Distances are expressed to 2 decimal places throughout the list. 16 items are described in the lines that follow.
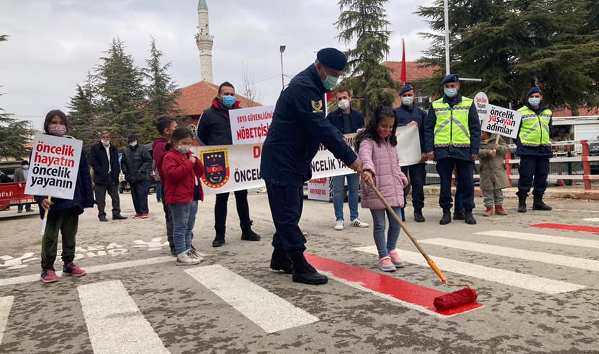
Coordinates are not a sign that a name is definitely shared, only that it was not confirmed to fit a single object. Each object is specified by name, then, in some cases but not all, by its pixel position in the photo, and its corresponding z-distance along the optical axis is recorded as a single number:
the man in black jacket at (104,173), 11.43
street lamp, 41.68
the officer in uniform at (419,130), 8.08
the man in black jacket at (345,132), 7.76
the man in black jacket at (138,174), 11.75
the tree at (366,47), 42.50
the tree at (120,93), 49.53
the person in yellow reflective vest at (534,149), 8.48
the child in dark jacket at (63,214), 5.12
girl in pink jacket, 4.77
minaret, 85.94
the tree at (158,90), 53.59
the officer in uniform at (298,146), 4.27
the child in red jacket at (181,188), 5.55
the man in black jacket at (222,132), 6.91
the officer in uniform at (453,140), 7.50
